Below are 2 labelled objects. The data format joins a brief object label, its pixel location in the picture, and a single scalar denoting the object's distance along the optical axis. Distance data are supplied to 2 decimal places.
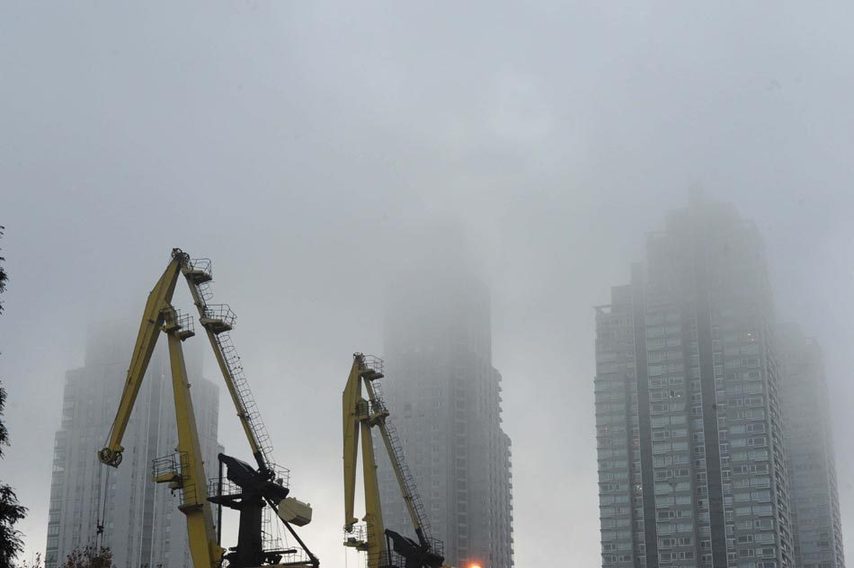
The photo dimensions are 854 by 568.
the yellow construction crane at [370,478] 79.62
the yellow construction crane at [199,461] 58.97
